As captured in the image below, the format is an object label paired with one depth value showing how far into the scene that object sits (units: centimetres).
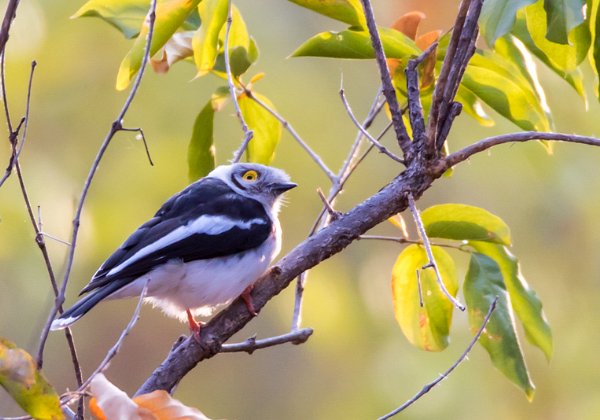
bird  691
